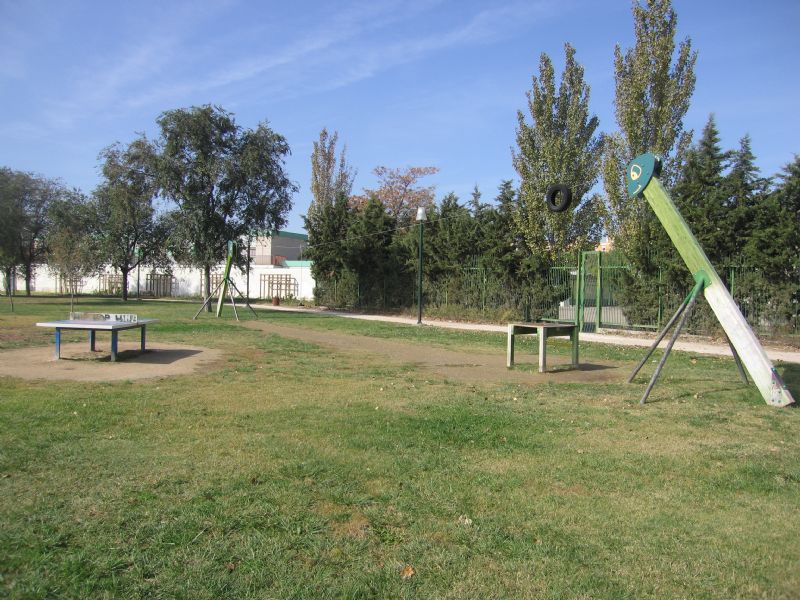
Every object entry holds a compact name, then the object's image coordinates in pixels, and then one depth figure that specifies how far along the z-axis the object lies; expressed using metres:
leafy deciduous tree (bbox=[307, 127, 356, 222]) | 49.84
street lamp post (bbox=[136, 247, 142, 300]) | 45.38
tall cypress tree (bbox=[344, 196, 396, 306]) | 29.72
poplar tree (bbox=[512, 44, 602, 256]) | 26.94
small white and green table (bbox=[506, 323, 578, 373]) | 10.25
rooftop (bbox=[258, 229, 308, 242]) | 61.44
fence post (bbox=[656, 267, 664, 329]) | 18.22
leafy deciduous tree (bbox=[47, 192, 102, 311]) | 40.88
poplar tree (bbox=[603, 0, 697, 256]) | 23.41
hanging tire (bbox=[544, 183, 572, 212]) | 10.82
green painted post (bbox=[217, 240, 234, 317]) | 23.53
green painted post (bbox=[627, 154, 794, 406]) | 7.49
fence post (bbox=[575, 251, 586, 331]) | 20.09
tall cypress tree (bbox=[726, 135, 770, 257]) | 16.31
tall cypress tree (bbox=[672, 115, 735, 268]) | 16.75
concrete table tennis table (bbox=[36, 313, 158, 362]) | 10.55
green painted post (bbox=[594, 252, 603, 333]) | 19.59
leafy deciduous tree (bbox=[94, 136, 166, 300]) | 32.25
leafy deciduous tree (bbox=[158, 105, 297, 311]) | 27.44
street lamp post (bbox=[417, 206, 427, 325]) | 21.80
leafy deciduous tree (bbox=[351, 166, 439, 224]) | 54.78
